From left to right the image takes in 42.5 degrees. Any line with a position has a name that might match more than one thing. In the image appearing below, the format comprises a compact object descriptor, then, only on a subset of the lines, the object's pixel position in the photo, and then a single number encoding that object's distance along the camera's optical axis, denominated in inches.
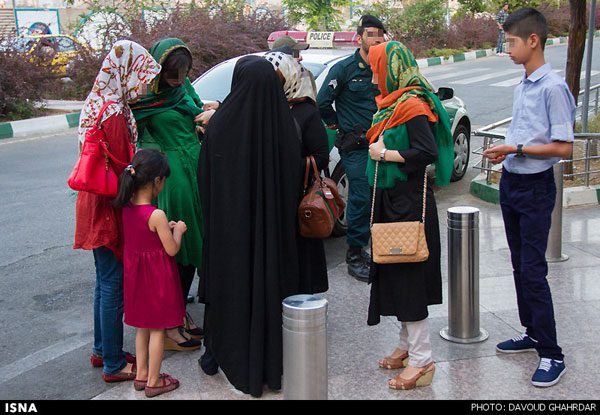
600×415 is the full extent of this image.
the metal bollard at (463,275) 182.4
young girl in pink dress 158.1
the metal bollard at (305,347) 127.0
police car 282.8
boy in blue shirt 155.3
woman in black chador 154.1
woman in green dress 185.2
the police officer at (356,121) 238.7
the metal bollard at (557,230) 227.1
